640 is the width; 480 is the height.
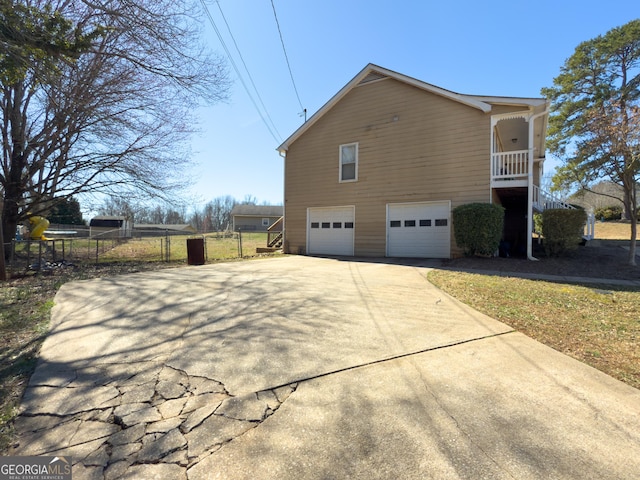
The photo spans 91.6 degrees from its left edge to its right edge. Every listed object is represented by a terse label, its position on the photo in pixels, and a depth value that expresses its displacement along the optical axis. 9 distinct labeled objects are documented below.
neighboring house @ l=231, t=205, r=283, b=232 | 54.00
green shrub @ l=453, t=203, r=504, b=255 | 9.52
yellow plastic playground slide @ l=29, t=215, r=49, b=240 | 14.53
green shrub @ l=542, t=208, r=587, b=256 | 9.57
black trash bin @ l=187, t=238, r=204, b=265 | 10.75
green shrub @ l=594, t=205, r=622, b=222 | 27.92
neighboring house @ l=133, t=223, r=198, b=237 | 48.82
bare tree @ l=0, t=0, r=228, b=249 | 5.77
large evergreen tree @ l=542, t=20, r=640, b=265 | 19.86
